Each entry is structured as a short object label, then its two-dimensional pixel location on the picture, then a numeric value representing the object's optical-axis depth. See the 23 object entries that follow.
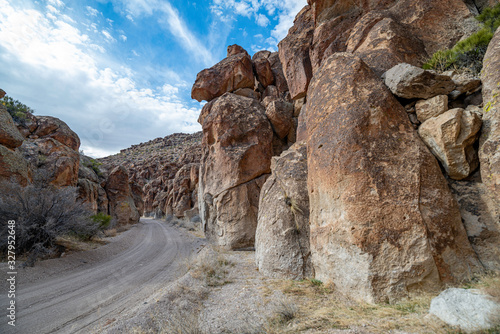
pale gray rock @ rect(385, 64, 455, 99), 4.46
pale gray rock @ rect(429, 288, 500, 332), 2.28
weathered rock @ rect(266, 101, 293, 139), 13.36
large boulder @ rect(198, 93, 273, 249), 11.52
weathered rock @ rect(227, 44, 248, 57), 18.80
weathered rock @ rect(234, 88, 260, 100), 16.93
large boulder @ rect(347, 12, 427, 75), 5.83
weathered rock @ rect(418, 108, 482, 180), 3.97
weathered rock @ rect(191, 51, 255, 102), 16.88
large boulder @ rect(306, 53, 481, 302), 3.67
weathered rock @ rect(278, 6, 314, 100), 11.16
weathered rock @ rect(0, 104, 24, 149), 10.47
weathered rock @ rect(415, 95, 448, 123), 4.40
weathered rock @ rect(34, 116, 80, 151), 18.14
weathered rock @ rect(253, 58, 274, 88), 17.28
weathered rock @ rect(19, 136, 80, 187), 14.38
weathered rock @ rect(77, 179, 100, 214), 18.38
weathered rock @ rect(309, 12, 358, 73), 8.91
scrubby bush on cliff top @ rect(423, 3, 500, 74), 4.89
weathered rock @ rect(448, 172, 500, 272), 3.68
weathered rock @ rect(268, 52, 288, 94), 16.41
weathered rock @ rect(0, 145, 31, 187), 9.91
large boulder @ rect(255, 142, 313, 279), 5.82
